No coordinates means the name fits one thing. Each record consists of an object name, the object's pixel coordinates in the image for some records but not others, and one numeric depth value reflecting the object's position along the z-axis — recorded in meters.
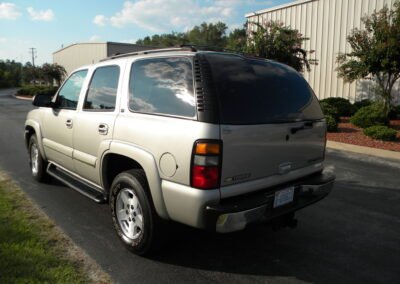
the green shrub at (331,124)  11.66
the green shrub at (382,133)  10.30
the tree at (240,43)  14.79
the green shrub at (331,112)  12.96
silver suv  2.88
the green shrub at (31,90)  37.09
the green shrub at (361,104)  15.16
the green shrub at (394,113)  13.89
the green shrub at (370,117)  12.00
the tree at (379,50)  11.31
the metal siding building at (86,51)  38.62
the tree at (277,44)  13.18
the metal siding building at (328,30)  16.19
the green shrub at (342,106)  14.73
